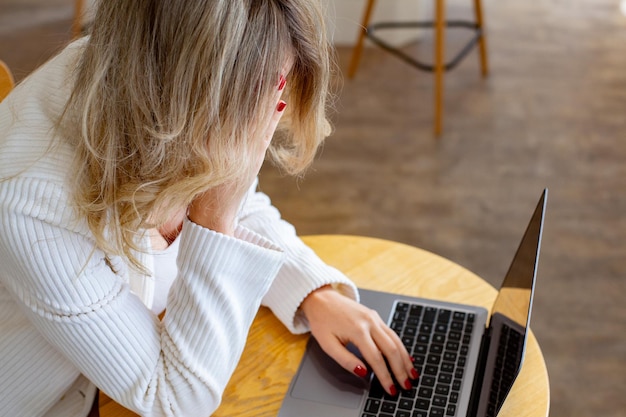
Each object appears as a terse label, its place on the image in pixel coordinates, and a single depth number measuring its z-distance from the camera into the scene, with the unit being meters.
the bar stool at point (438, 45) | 2.68
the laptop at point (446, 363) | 0.98
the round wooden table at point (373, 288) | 1.03
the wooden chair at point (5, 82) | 1.25
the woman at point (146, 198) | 0.83
